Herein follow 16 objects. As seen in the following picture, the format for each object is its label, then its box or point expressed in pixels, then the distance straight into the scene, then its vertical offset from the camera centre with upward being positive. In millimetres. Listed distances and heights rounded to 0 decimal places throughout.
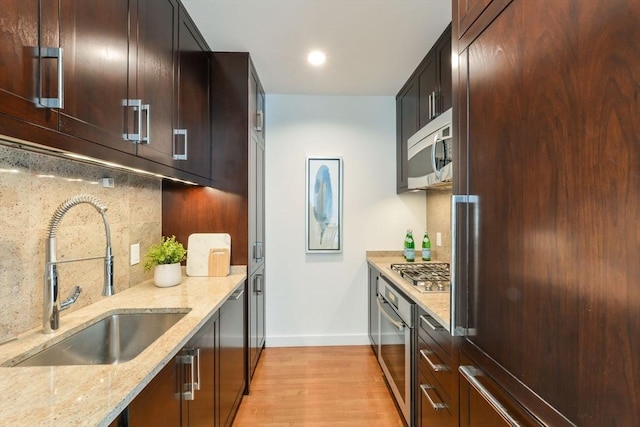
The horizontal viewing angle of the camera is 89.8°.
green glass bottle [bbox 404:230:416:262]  3032 -297
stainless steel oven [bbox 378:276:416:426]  1878 -843
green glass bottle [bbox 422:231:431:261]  3010 -298
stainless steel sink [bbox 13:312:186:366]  1261 -522
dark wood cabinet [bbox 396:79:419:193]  2713 +860
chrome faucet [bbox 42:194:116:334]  1185 -221
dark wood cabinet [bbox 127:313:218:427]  957 -621
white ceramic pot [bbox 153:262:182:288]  1924 -349
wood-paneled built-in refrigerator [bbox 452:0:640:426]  535 +7
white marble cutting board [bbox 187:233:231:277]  2238 -263
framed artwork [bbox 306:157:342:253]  3250 +125
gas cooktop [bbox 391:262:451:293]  1847 -397
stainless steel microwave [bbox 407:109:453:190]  1811 +402
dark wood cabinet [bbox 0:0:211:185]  785 +456
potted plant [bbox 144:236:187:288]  1927 -274
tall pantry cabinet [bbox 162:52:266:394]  2346 +261
